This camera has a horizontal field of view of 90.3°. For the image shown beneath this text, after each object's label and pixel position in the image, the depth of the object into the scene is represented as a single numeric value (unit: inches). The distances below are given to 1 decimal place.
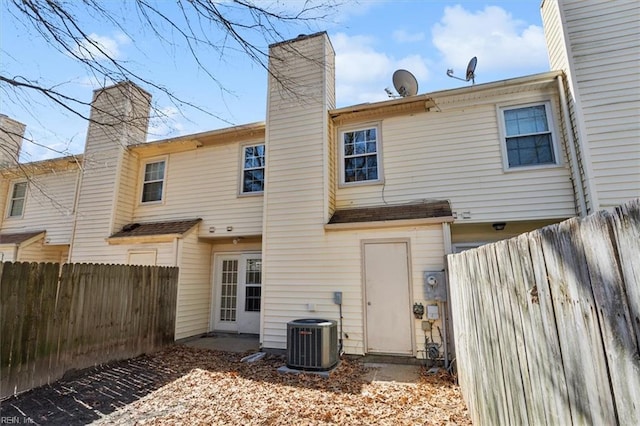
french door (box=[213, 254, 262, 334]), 355.9
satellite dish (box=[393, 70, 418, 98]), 336.8
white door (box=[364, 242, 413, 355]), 252.1
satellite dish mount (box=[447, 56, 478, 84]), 313.8
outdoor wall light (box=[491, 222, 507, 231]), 282.3
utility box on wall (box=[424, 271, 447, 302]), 241.1
